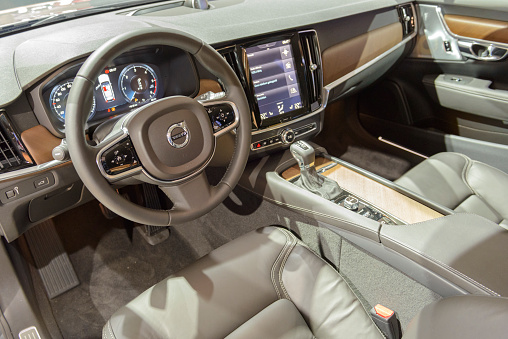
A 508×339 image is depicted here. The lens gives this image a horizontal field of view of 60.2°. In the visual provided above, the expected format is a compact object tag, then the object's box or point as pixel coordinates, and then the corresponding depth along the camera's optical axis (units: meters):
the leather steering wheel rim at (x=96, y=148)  0.98
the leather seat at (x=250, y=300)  1.14
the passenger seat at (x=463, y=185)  1.59
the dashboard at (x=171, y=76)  1.20
